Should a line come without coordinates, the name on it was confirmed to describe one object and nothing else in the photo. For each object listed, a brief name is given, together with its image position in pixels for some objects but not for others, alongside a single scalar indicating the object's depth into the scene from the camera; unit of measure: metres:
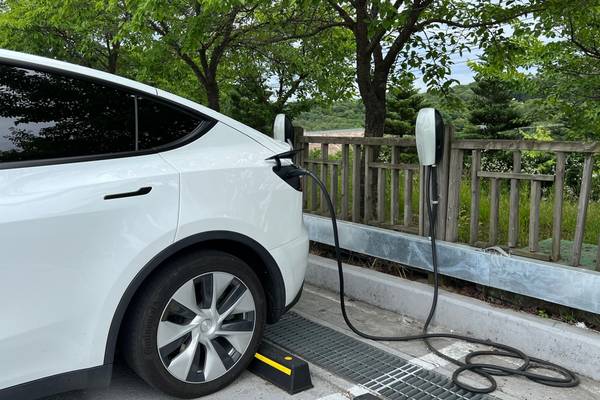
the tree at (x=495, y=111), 23.30
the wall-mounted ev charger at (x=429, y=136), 3.77
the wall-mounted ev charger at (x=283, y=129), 4.33
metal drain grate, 2.98
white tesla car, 2.30
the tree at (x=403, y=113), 23.16
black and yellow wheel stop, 2.97
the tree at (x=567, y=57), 5.24
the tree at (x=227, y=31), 5.10
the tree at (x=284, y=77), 7.80
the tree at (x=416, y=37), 5.20
